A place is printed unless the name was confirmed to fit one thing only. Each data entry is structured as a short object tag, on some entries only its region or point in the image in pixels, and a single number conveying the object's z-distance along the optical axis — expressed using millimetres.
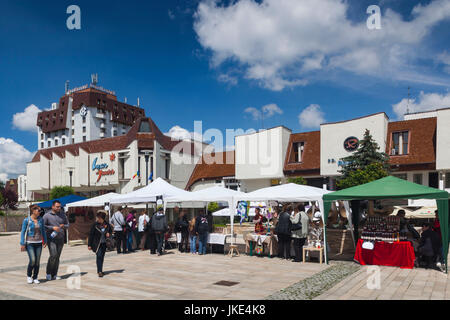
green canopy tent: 10734
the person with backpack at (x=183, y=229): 15695
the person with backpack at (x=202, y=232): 15047
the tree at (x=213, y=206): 36938
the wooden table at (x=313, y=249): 12461
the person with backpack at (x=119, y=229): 15586
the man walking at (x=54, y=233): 9484
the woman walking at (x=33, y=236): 9008
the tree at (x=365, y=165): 26375
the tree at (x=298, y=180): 33562
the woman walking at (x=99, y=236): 9977
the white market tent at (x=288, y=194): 13227
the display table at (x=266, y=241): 14055
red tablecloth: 11180
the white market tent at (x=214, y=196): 14961
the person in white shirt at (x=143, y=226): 16609
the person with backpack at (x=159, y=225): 14758
